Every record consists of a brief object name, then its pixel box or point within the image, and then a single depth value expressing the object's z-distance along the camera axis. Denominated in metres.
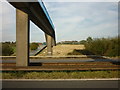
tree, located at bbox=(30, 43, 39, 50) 53.49
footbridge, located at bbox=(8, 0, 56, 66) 11.98
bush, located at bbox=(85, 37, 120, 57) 28.80
